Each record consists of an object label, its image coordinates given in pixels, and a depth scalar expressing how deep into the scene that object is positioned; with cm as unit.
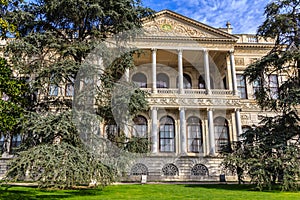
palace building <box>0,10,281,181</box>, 2019
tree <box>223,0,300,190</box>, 1122
